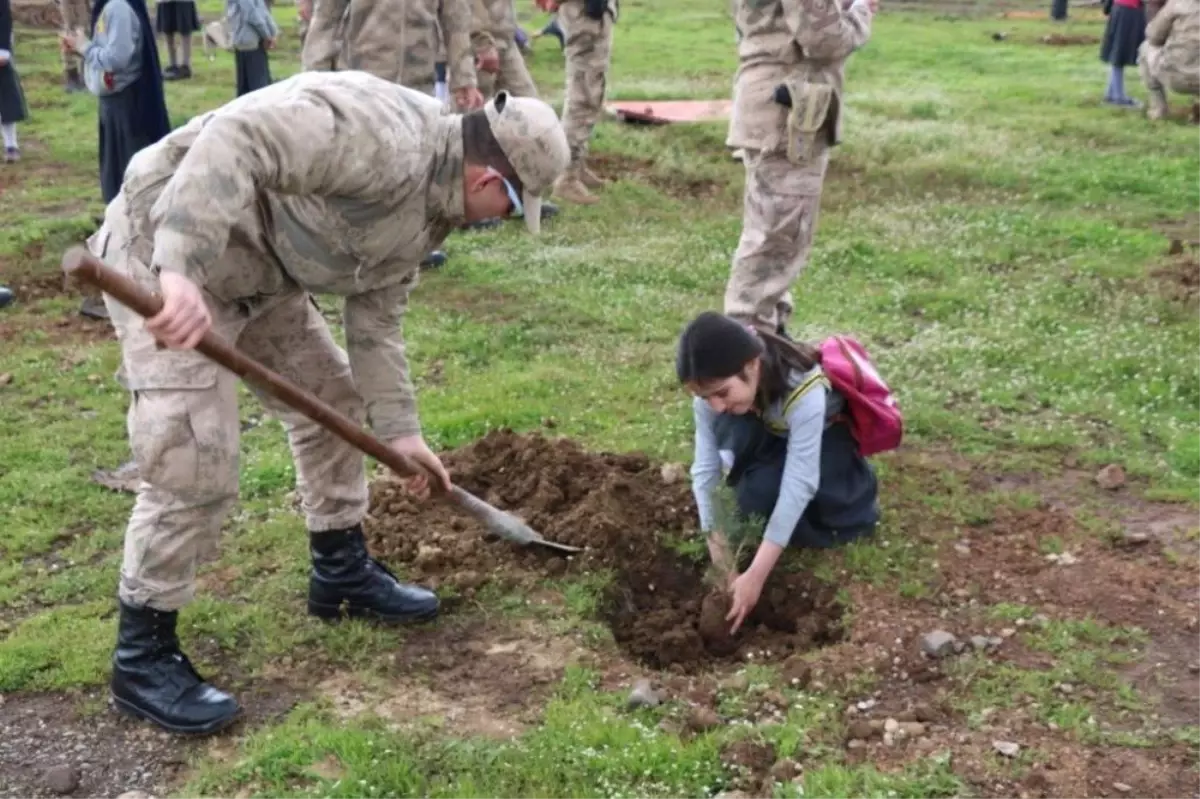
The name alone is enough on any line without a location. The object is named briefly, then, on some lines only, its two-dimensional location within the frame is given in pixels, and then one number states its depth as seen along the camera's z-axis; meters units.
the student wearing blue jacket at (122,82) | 7.96
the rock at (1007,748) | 3.78
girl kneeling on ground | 4.35
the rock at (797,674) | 4.18
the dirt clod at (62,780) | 3.83
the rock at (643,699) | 4.10
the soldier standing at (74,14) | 13.17
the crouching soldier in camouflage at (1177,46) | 11.97
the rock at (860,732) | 3.92
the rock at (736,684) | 4.19
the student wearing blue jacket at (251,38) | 13.45
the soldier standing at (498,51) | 10.20
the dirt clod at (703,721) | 3.96
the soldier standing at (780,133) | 6.30
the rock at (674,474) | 5.67
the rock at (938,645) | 4.33
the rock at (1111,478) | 5.70
